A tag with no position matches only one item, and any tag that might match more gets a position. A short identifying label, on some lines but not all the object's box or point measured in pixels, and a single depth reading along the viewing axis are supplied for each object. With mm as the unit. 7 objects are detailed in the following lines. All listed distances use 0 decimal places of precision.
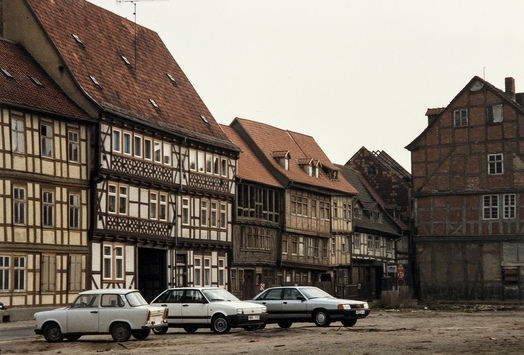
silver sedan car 30156
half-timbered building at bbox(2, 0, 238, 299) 41906
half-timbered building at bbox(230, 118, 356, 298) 60875
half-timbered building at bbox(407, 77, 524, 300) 57406
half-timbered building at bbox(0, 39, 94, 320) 36656
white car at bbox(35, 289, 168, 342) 24969
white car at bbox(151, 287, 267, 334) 27828
